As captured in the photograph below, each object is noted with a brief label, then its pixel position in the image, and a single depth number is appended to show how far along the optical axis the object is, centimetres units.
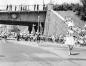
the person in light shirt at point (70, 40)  2145
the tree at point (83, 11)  5159
